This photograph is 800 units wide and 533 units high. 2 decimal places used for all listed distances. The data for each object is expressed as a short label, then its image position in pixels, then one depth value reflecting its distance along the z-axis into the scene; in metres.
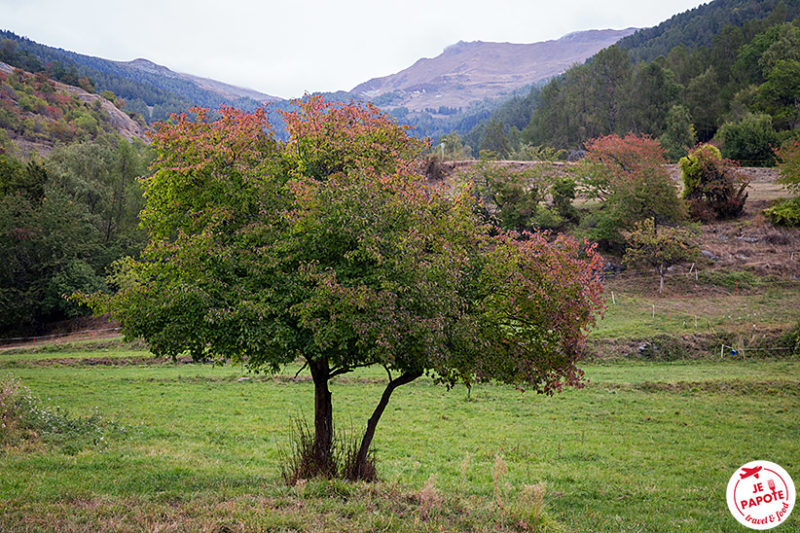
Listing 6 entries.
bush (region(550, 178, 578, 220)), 51.81
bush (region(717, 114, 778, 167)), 67.12
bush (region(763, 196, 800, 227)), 43.51
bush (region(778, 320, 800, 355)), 28.42
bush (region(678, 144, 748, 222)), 47.62
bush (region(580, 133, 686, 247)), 44.16
